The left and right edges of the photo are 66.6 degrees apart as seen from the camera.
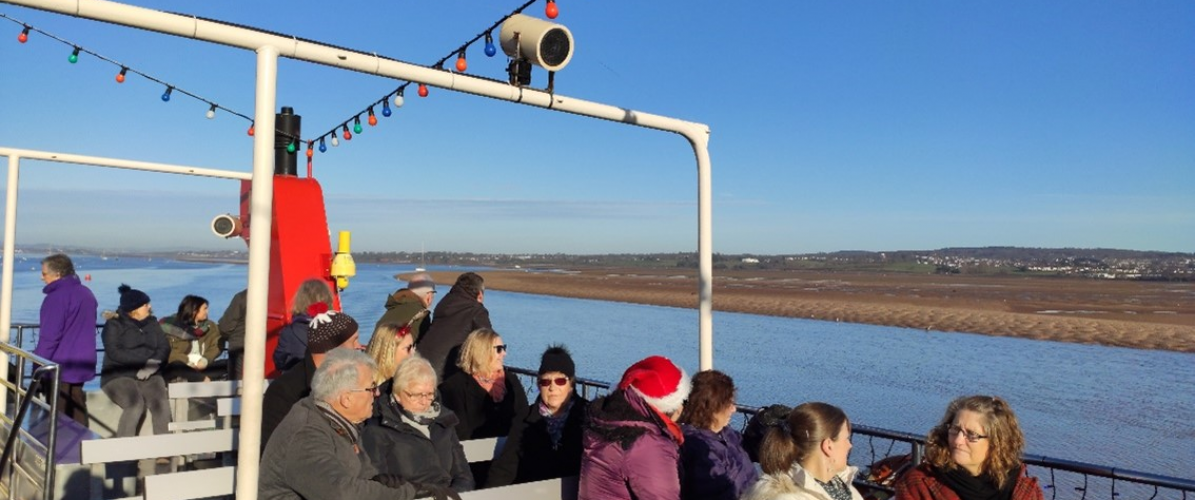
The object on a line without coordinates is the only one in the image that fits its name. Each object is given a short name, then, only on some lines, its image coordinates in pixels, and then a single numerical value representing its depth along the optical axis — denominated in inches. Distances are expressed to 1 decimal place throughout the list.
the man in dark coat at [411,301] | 242.2
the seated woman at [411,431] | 152.3
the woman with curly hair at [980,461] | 133.1
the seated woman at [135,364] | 251.0
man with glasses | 132.5
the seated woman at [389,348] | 186.5
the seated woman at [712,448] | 152.4
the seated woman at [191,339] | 297.1
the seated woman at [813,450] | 121.0
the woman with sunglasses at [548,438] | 171.6
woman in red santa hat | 134.8
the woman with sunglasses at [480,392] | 193.3
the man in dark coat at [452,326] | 240.7
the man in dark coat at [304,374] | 172.1
